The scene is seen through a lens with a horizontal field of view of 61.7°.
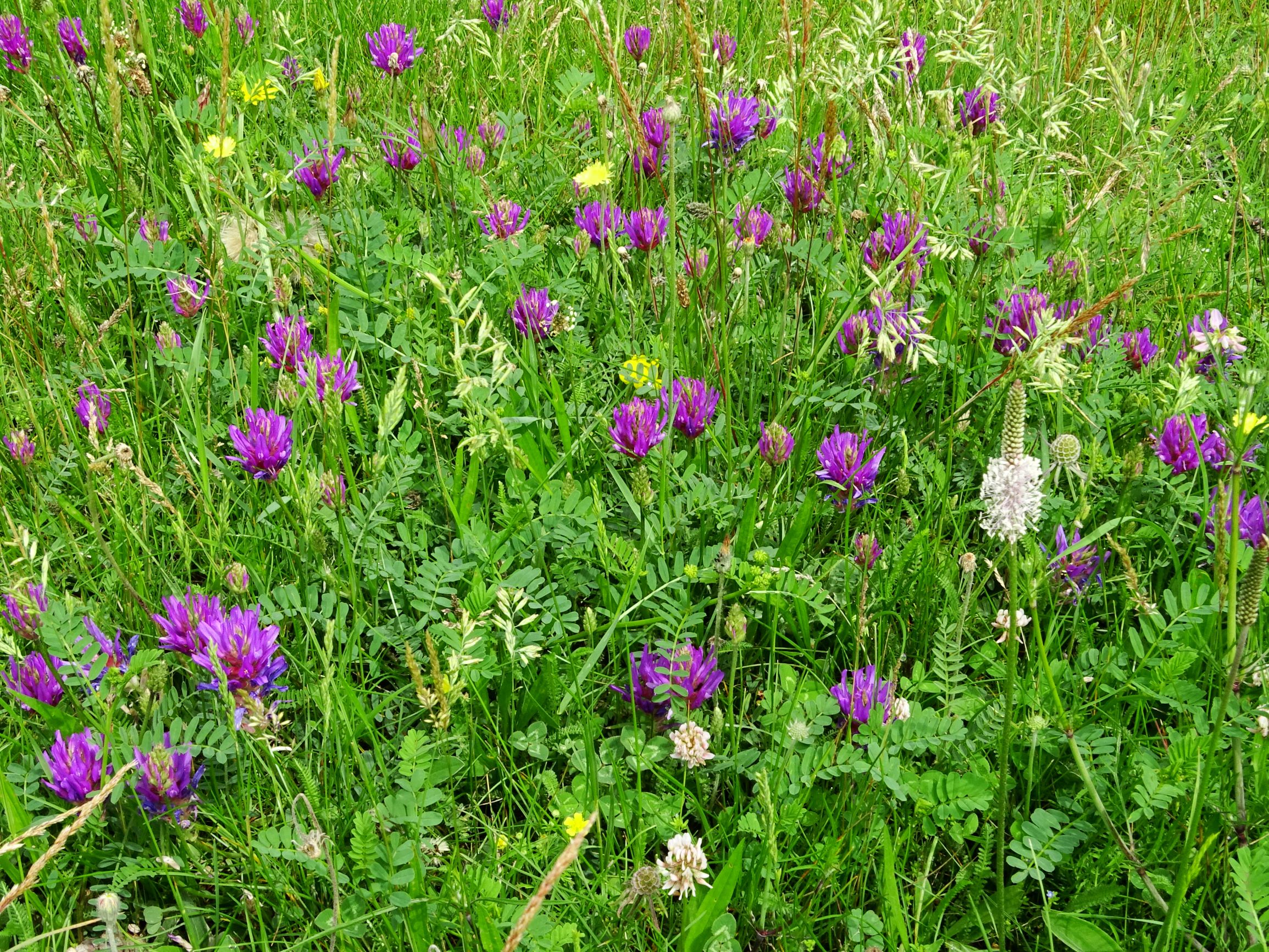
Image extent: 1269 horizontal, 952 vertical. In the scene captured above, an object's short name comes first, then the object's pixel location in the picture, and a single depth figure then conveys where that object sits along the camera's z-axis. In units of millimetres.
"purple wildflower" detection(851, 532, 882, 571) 1662
